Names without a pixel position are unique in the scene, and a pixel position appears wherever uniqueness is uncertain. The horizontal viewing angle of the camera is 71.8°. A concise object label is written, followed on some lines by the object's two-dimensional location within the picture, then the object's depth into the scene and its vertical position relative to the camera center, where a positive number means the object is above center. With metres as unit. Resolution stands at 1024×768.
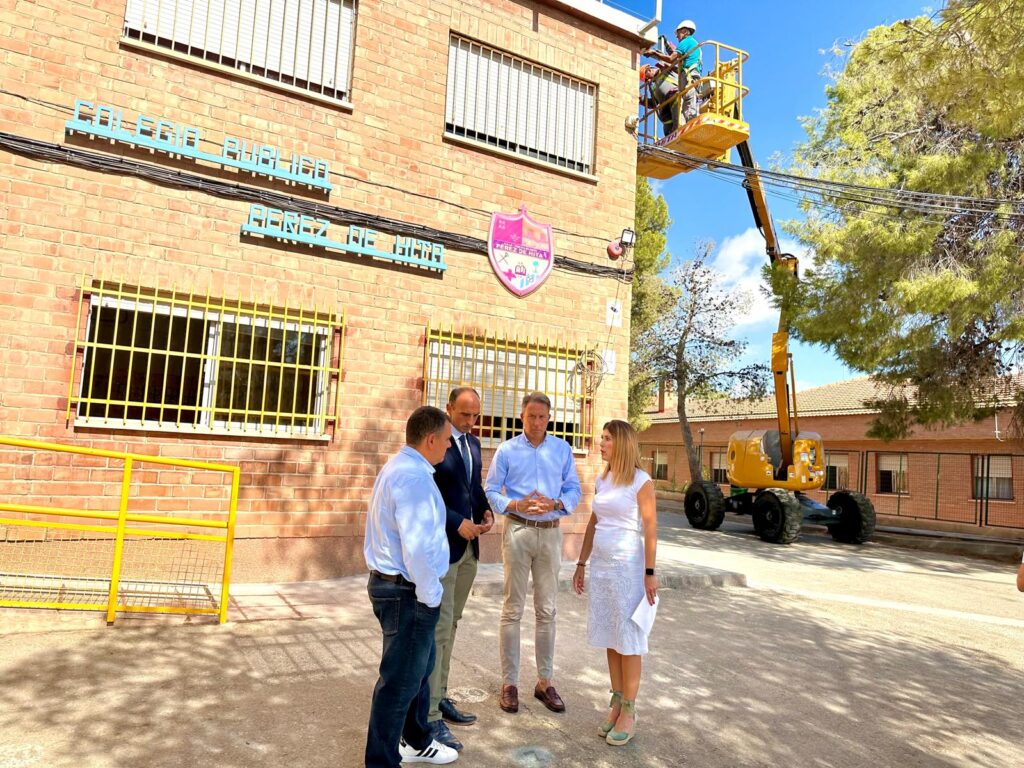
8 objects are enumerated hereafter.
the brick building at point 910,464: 18.31 +0.13
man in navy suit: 3.56 -0.41
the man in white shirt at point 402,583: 2.90 -0.58
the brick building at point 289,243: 6.22 +1.99
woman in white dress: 3.69 -0.59
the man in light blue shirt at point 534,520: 4.05 -0.42
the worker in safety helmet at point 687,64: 11.47 +6.53
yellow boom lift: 11.20 +0.54
